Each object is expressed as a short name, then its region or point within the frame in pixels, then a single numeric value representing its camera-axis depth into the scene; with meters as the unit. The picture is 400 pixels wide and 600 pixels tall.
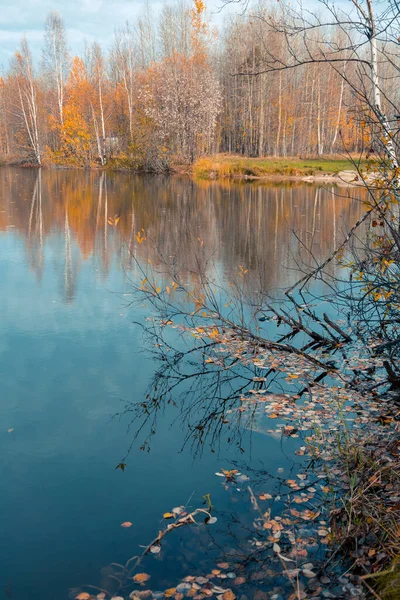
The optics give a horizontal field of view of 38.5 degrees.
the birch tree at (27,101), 42.69
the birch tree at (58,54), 42.66
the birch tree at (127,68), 41.12
